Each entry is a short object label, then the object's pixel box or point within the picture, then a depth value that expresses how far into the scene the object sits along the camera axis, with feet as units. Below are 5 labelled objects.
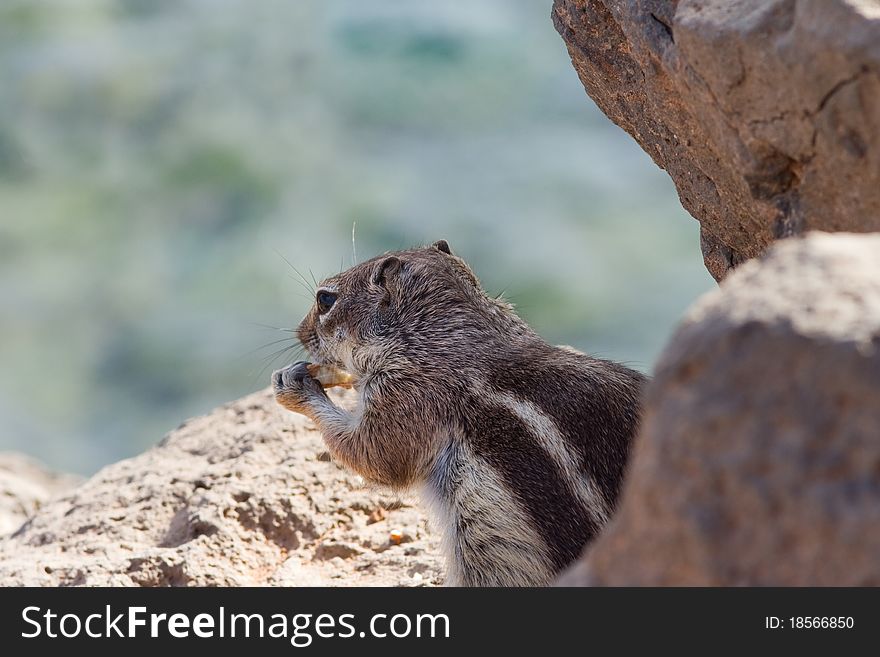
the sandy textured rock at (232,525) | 33.71
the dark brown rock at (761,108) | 20.39
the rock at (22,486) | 48.03
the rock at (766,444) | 13.61
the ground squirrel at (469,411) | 27.40
